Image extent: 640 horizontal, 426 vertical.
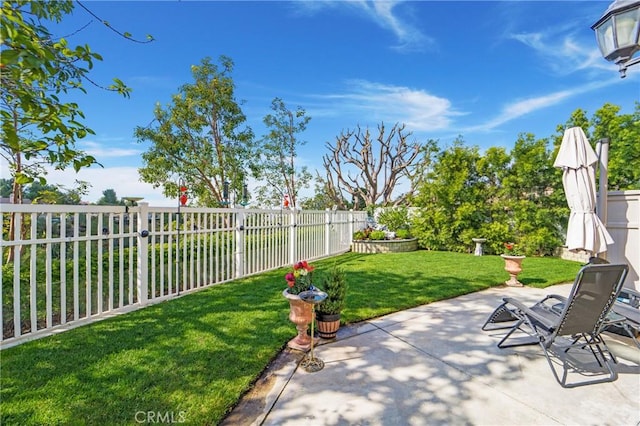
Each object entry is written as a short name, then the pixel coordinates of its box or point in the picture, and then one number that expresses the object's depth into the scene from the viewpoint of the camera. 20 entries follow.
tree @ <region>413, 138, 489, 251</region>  10.23
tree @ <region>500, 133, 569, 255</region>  9.10
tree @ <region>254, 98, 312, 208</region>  14.95
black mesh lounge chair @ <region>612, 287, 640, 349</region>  2.88
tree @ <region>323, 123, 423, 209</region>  19.22
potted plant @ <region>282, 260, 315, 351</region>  3.00
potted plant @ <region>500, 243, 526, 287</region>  5.68
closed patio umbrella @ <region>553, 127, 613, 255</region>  3.95
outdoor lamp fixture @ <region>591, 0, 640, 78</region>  2.36
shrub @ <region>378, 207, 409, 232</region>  11.76
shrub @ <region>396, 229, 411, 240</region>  11.09
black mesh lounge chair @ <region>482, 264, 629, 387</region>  2.52
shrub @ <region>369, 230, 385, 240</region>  10.63
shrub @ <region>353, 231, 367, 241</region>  10.90
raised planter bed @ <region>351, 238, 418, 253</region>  10.48
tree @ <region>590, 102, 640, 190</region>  9.23
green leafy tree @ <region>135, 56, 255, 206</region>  10.73
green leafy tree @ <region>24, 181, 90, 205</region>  6.39
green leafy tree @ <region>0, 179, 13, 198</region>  5.95
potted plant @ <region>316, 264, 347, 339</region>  3.24
